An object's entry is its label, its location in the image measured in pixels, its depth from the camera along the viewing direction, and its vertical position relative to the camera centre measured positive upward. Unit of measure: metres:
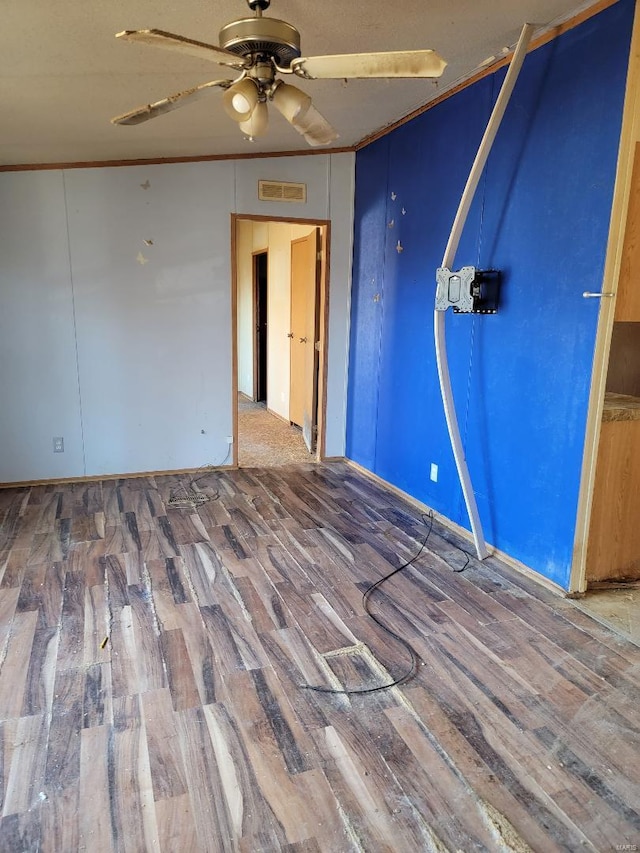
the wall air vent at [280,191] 4.38 +1.01
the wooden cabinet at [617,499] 2.56 -0.87
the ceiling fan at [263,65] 1.66 +0.80
